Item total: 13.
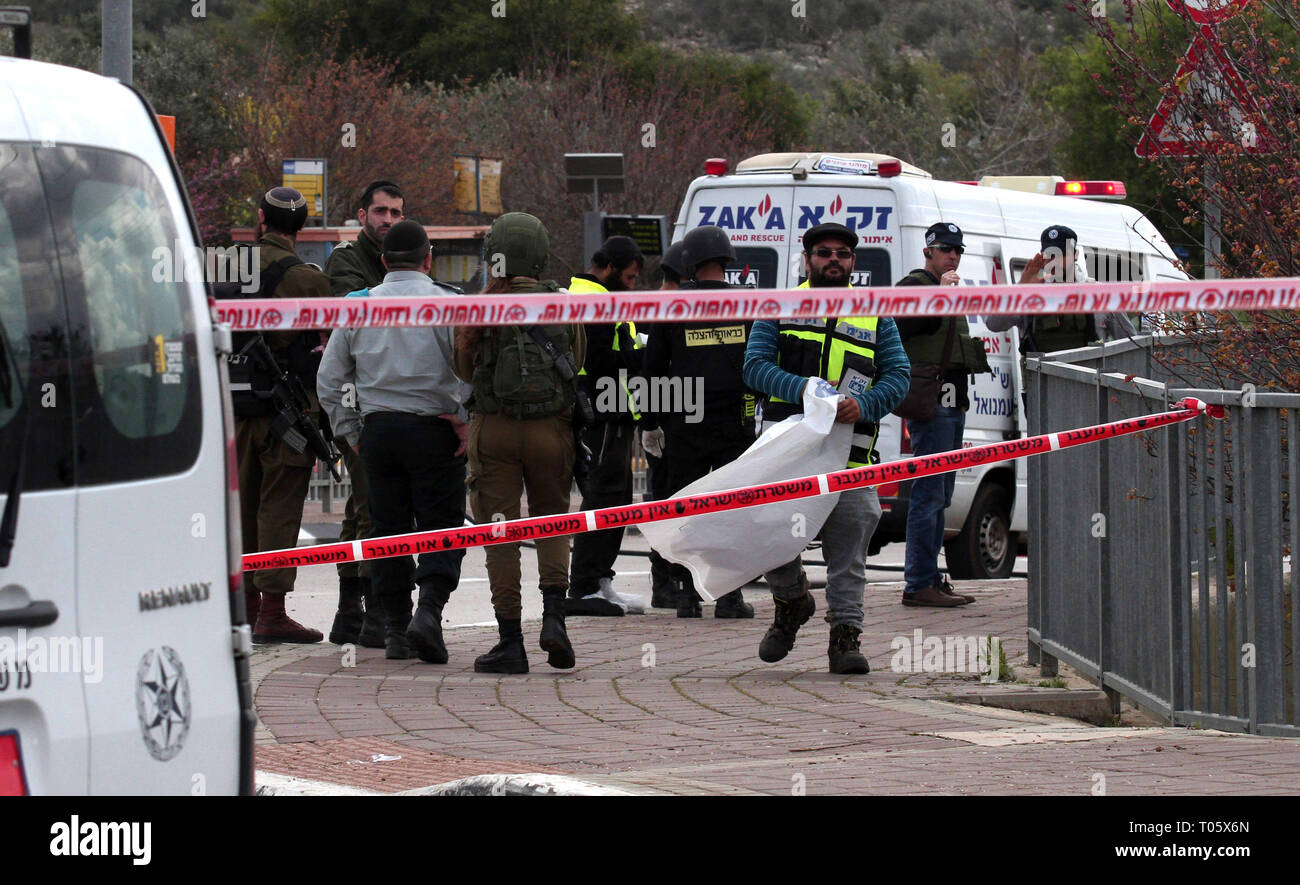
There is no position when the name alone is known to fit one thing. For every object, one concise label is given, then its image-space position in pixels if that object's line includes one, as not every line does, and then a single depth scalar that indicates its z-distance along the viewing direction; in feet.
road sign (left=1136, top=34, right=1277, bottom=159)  51.29
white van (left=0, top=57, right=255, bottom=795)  21.57
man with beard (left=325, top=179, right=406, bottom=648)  57.06
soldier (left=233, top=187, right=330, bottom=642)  56.08
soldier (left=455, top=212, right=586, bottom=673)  50.52
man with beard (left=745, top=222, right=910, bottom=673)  51.19
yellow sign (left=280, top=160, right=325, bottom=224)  161.68
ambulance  73.05
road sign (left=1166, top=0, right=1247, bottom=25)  49.39
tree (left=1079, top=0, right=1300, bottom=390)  49.78
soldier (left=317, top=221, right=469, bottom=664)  51.70
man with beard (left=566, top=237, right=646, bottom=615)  64.18
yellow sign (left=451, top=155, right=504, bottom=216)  209.46
